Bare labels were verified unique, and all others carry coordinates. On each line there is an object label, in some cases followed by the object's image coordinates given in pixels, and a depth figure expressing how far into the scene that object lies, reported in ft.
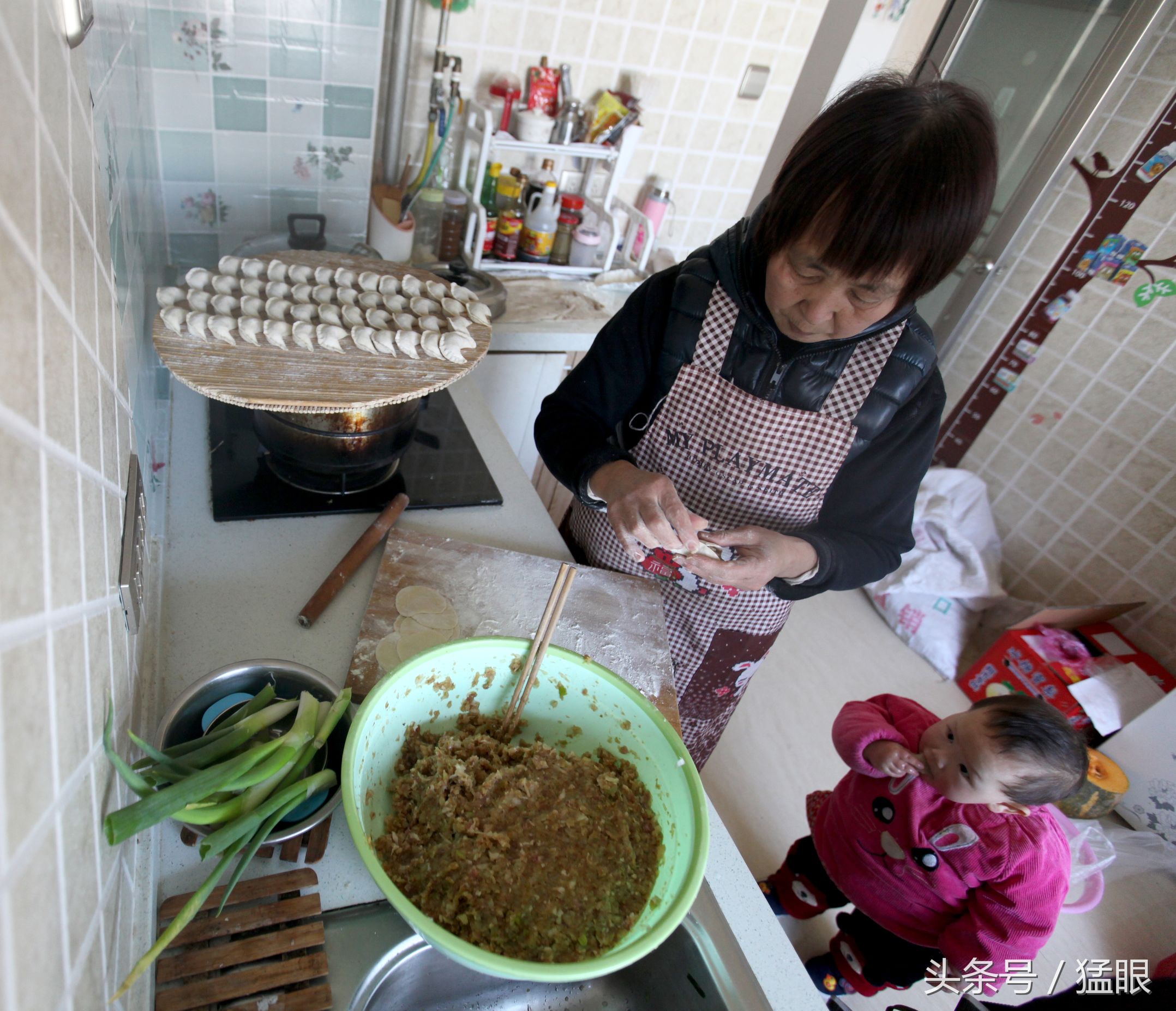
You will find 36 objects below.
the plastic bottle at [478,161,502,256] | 6.55
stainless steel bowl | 2.03
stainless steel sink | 1.96
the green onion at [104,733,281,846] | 1.40
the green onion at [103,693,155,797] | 1.44
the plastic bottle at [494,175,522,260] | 6.52
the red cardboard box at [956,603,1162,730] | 7.04
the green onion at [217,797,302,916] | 1.72
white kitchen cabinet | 6.00
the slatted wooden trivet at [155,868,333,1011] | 1.74
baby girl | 3.67
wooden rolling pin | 2.78
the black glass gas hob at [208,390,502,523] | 3.24
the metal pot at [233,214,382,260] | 4.47
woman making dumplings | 2.43
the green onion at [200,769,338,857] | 1.71
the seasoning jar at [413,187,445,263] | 6.07
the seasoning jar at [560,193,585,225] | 6.86
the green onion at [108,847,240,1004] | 1.43
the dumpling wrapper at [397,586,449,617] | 2.86
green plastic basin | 1.67
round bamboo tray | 2.73
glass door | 6.92
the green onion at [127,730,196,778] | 1.66
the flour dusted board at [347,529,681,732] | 2.89
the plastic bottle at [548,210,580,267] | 6.84
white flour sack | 8.21
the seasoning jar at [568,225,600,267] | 6.88
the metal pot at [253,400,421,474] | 3.11
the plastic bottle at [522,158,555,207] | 6.66
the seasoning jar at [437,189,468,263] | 6.18
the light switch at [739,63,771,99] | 6.89
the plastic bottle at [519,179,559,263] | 6.65
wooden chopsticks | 2.38
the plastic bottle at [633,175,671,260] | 7.14
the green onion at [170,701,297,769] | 1.83
